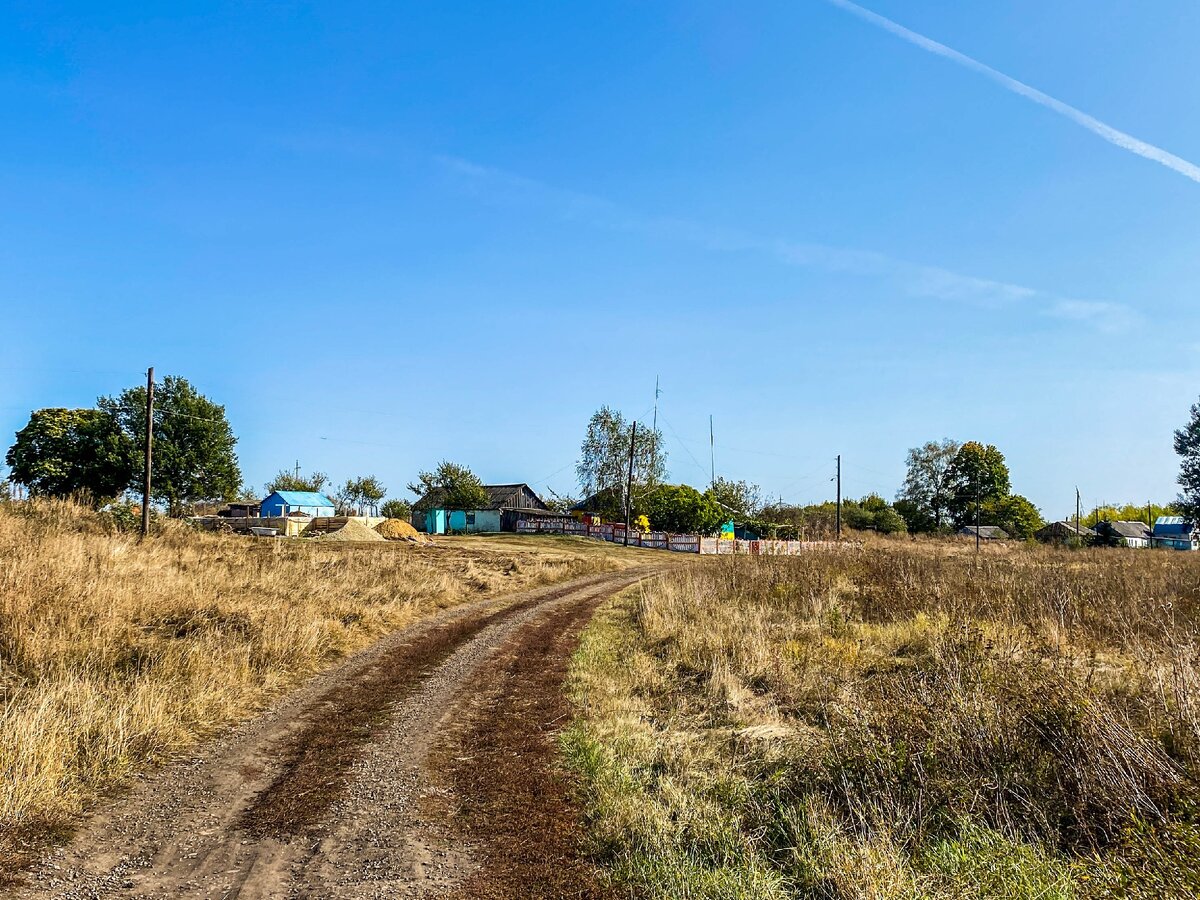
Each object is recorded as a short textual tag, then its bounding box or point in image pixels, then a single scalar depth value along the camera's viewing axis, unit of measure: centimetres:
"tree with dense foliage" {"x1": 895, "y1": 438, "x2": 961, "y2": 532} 9912
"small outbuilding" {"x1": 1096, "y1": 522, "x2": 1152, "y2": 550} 7956
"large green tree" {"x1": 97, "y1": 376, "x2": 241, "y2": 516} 5428
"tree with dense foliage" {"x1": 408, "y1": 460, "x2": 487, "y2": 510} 7326
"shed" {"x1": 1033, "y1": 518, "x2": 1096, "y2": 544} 7746
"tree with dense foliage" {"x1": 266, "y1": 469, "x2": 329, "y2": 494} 9669
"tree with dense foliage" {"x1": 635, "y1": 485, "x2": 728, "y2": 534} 6294
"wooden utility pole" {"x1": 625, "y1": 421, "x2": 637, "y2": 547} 5759
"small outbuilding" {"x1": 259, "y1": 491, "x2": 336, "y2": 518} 6950
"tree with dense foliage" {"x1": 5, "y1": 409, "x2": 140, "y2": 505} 5388
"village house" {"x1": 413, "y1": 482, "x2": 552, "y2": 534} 7117
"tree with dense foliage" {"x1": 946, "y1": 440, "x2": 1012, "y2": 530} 9738
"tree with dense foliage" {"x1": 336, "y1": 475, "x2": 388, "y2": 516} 10388
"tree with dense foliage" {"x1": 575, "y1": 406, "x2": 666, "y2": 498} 7600
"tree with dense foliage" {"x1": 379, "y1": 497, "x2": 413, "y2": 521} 8113
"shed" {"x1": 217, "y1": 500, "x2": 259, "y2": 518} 7694
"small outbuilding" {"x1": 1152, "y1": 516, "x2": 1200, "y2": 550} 7799
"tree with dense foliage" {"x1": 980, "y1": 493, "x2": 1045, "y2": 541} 9538
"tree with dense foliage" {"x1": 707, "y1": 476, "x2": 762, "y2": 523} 7267
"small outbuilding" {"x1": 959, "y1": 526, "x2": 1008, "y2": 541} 8569
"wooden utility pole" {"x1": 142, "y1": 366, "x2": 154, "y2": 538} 2905
